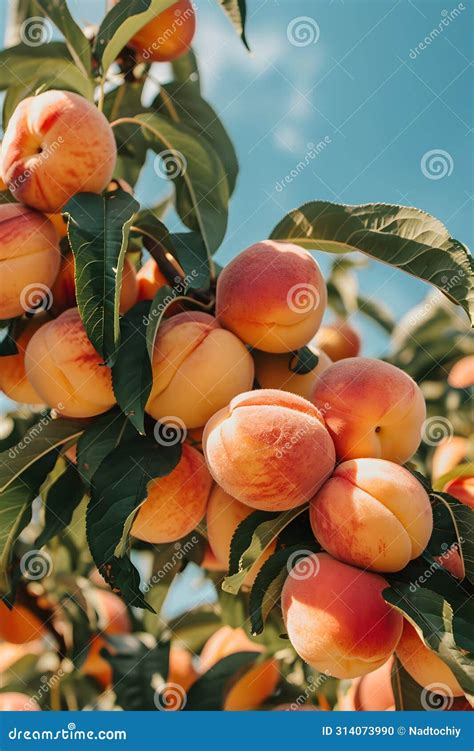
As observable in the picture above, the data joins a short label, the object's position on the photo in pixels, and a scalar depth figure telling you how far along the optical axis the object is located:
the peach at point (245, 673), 1.53
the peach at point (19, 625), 1.56
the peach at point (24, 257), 1.13
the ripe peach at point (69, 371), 1.10
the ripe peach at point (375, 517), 0.93
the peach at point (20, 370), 1.23
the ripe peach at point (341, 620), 0.92
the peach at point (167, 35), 1.34
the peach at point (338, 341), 1.43
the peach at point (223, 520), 1.10
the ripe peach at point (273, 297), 1.12
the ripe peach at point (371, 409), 1.03
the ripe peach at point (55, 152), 1.13
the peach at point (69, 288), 1.21
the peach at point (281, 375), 1.19
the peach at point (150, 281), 1.28
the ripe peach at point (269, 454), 0.95
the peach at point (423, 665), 0.98
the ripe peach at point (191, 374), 1.10
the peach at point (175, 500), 1.11
